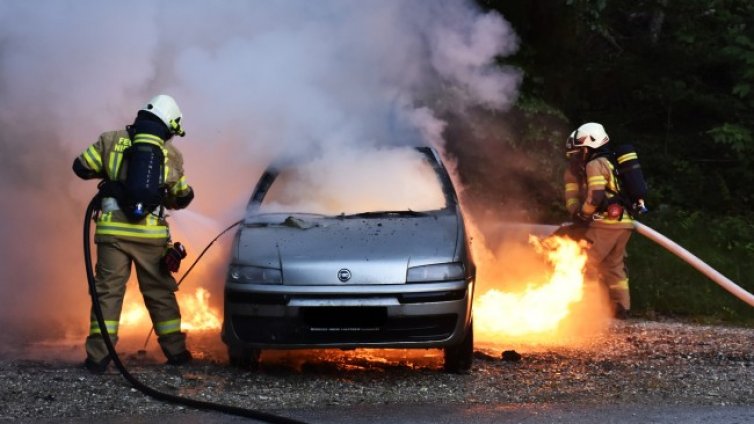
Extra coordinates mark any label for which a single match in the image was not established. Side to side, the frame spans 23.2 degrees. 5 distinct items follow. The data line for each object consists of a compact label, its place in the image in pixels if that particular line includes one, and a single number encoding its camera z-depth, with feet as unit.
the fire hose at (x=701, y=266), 51.03
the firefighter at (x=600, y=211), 53.50
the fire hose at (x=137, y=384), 30.30
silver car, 35.40
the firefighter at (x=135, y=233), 38.48
